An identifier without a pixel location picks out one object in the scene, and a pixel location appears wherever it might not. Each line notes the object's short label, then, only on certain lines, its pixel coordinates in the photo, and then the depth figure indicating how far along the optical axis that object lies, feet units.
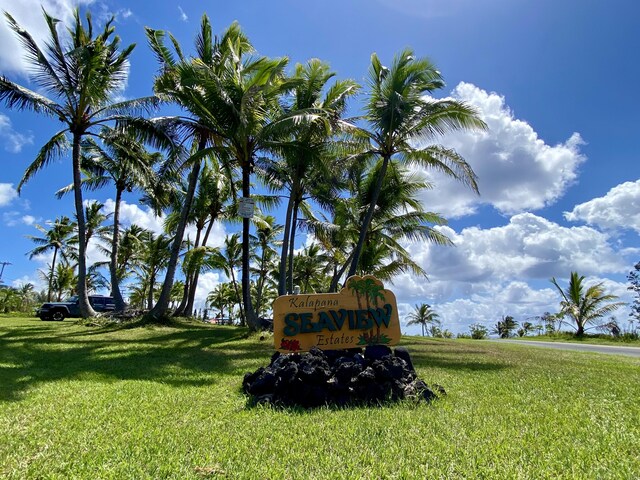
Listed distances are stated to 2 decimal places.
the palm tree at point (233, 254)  85.71
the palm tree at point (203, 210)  66.80
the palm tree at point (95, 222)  98.02
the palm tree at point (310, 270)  94.79
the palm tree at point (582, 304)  83.66
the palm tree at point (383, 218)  58.75
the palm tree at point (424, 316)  144.25
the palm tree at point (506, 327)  150.18
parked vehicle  68.28
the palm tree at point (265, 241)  83.72
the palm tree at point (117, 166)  51.80
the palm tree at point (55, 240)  110.35
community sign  20.47
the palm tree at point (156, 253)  83.56
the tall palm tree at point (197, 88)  39.60
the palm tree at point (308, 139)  41.52
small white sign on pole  41.98
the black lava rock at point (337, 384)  15.10
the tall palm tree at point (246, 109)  39.81
